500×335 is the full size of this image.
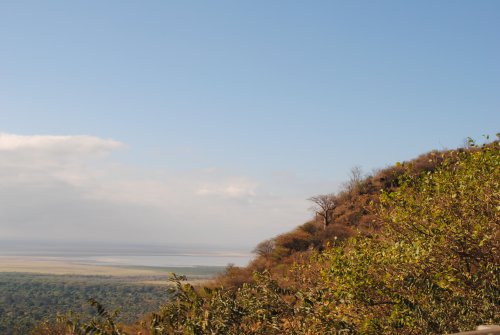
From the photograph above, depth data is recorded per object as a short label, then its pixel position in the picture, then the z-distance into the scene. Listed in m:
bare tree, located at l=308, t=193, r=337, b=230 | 56.90
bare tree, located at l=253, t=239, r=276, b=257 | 54.59
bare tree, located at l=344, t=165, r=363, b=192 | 62.58
